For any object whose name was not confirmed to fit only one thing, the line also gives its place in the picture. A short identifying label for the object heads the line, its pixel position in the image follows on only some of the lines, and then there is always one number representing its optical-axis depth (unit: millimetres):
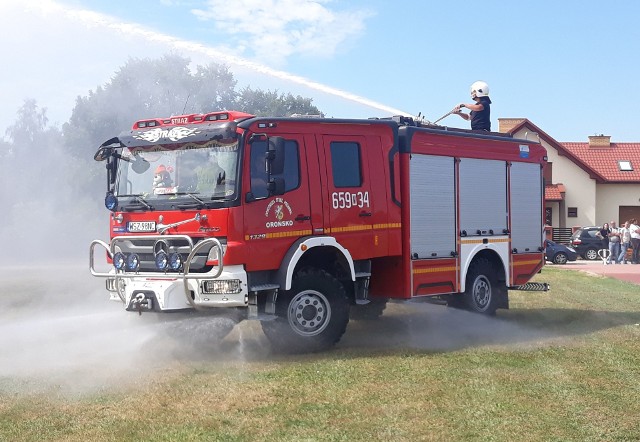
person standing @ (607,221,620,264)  30891
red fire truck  8836
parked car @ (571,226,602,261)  34562
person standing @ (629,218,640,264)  30588
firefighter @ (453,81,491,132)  12773
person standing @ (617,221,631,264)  30680
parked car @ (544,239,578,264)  31906
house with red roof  46000
